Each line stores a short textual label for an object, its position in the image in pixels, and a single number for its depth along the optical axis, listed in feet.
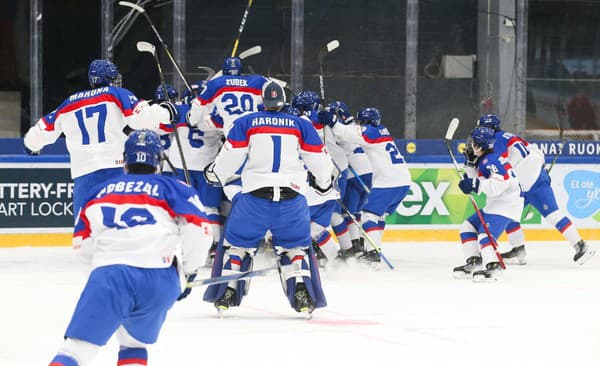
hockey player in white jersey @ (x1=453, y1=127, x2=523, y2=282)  55.01
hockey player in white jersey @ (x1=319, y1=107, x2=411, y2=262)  63.10
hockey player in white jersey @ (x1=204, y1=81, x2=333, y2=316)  41.78
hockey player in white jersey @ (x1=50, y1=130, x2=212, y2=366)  25.17
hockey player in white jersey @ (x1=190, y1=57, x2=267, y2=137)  57.31
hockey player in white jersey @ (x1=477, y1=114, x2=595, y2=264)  61.52
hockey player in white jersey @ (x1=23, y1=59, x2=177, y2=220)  50.08
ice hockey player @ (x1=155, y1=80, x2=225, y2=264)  60.70
